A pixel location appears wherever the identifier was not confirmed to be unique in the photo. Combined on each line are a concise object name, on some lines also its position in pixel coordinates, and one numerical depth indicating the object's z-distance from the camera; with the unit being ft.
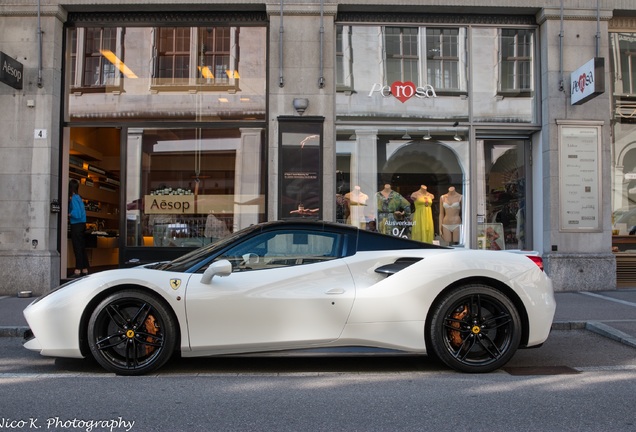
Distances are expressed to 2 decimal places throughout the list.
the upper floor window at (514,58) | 36.22
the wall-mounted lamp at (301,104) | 33.78
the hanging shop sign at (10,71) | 31.37
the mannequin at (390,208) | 36.04
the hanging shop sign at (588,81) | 30.50
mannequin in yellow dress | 36.22
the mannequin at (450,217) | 36.32
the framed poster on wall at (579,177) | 33.91
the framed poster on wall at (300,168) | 33.73
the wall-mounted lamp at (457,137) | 36.28
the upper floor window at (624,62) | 36.65
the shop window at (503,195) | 36.42
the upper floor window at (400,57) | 36.17
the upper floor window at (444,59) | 36.17
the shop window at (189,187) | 35.47
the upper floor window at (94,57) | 36.01
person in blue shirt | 36.09
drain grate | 16.47
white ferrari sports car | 15.40
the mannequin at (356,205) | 35.68
